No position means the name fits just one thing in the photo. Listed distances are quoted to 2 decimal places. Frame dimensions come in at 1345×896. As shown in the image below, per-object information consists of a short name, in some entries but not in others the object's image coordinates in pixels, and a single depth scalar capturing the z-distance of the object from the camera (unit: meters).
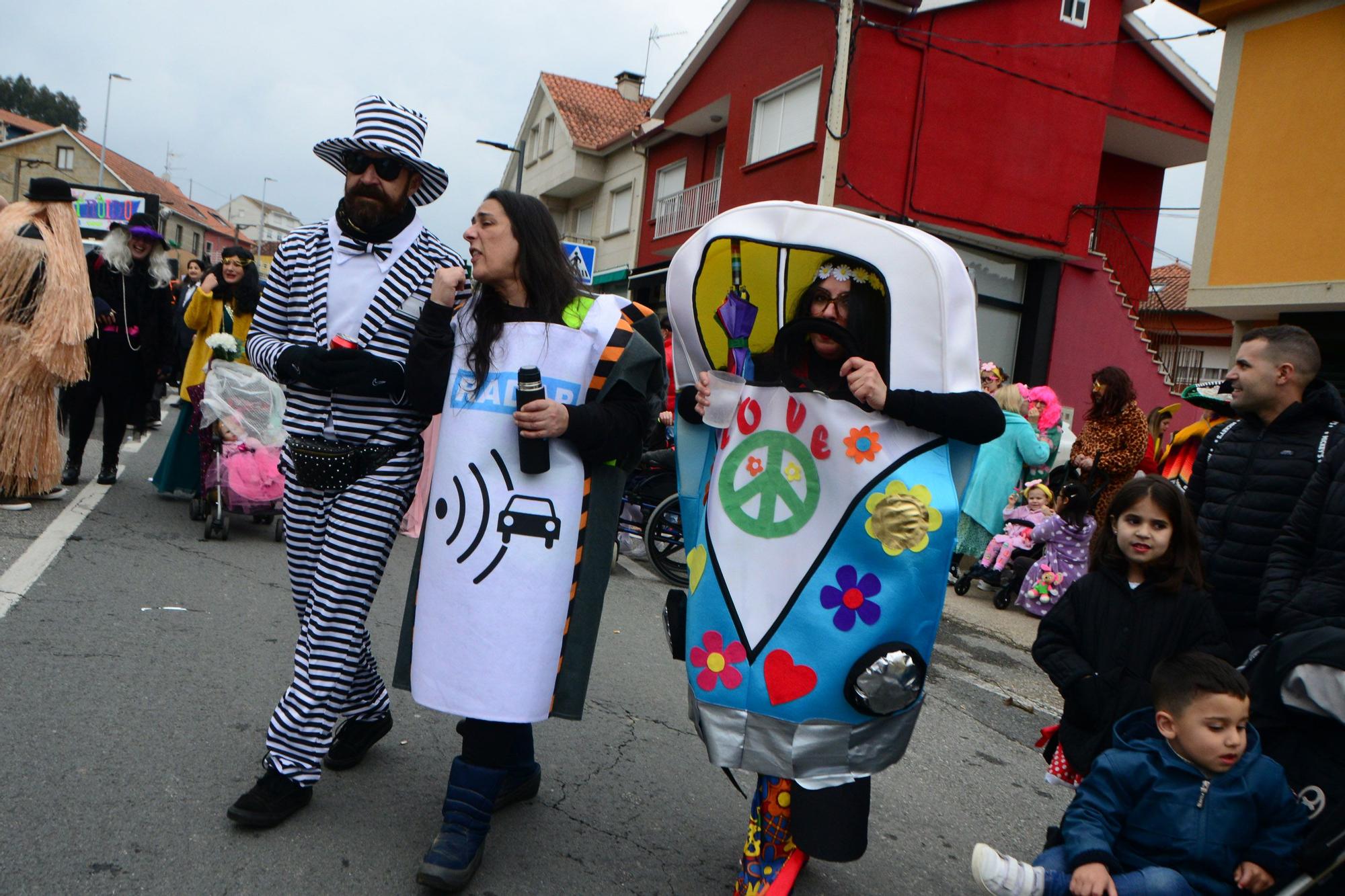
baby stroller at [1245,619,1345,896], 2.49
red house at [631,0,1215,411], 17.61
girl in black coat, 3.03
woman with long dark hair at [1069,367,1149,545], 7.89
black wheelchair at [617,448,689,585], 8.25
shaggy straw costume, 6.89
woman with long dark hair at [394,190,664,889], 2.90
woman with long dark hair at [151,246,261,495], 7.46
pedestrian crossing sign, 14.09
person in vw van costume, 2.62
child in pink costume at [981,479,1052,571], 8.73
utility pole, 12.25
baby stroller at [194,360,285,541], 7.26
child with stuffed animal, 8.11
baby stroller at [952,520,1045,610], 8.70
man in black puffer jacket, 3.72
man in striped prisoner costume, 3.16
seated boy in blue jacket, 2.57
